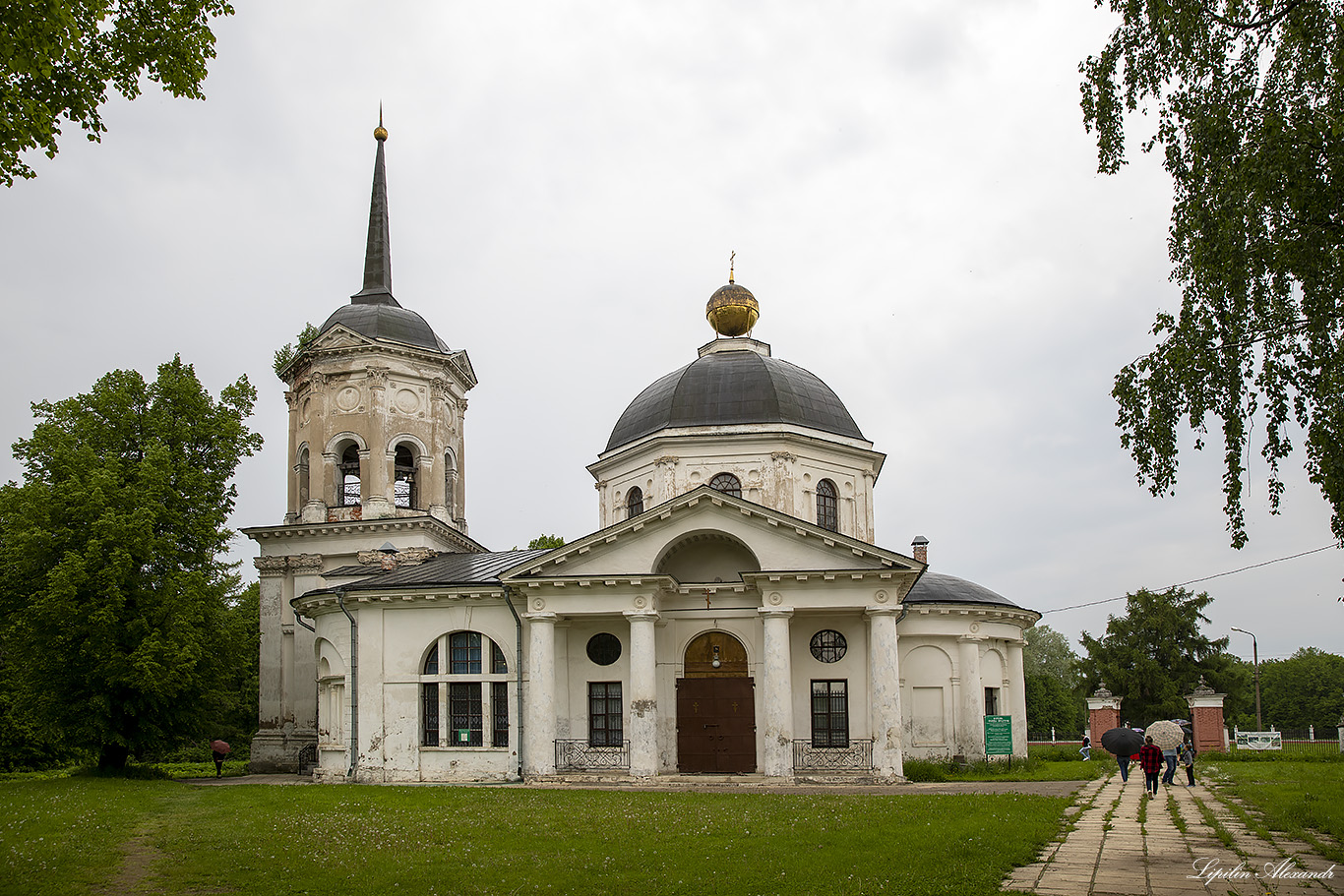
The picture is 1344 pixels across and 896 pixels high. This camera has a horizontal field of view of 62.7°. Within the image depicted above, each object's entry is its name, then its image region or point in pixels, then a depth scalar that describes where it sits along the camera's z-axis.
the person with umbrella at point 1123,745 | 24.09
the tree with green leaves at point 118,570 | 28.20
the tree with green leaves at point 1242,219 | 10.59
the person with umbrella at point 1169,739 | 22.83
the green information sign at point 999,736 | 28.09
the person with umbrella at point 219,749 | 31.99
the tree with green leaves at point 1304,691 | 77.75
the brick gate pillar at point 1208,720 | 39.38
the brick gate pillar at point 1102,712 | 40.73
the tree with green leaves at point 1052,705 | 82.00
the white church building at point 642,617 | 25.67
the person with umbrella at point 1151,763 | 19.95
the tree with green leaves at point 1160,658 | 50.53
